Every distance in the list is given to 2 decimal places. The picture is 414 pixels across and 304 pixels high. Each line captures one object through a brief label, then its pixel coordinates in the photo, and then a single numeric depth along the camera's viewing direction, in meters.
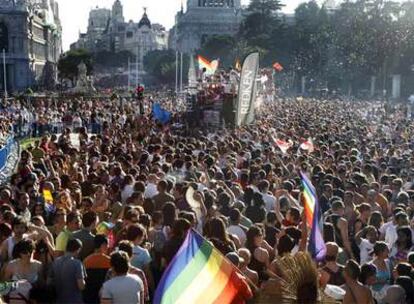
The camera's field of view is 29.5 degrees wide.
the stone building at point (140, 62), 173.20
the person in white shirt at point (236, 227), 9.23
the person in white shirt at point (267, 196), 11.66
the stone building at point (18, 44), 113.25
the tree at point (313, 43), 90.50
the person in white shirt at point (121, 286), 6.62
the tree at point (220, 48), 113.69
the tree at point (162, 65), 116.47
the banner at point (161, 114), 30.45
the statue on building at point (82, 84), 78.25
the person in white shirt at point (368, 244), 8.88
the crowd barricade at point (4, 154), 19.64
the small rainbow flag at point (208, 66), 38.69
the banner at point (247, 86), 21.92
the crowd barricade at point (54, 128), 33.66
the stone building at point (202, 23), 147.88
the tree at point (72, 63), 122.19
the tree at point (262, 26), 106.12
